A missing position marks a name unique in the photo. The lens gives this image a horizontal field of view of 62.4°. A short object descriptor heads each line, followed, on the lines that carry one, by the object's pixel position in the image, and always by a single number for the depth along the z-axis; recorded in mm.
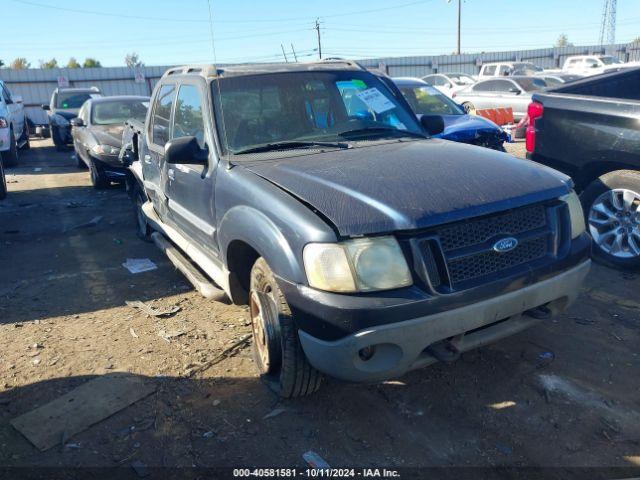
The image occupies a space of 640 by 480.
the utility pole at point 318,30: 51828
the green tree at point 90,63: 78375
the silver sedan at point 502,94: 15016
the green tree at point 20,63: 80438
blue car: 8211
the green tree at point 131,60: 103762
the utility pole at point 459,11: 47256
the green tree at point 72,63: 83150
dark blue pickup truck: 2490
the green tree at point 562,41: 108144
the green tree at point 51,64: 83988
